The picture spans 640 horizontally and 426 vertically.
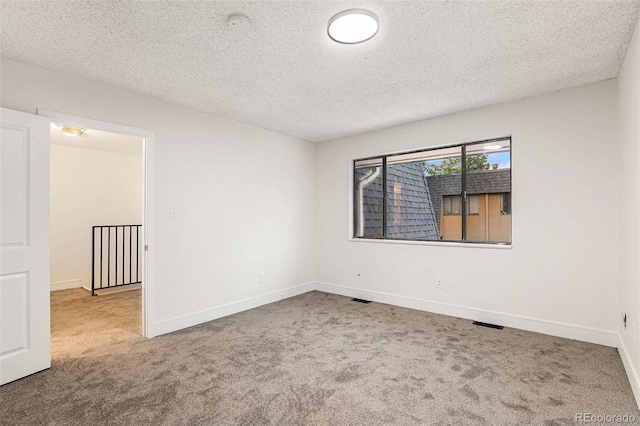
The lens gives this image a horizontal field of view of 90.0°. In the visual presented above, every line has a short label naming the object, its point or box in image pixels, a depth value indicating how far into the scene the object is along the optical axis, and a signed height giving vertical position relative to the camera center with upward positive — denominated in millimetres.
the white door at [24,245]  2344 -230
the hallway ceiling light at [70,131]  4289 +1150
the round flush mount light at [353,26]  1948 +1214
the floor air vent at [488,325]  3430 -1195
